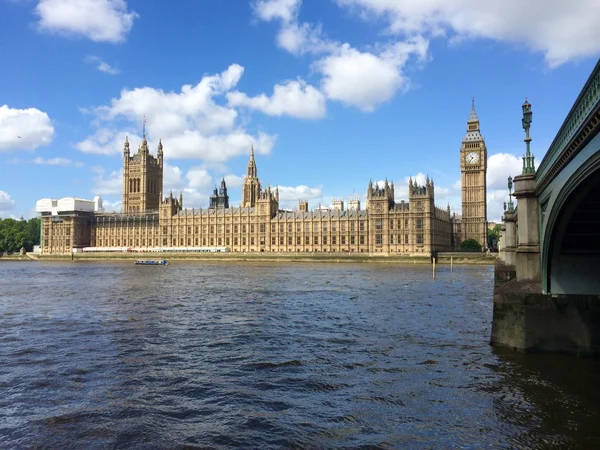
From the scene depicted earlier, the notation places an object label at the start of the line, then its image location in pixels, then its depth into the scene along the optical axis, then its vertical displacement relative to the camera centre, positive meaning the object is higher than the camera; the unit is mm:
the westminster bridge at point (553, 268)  15031 -744
